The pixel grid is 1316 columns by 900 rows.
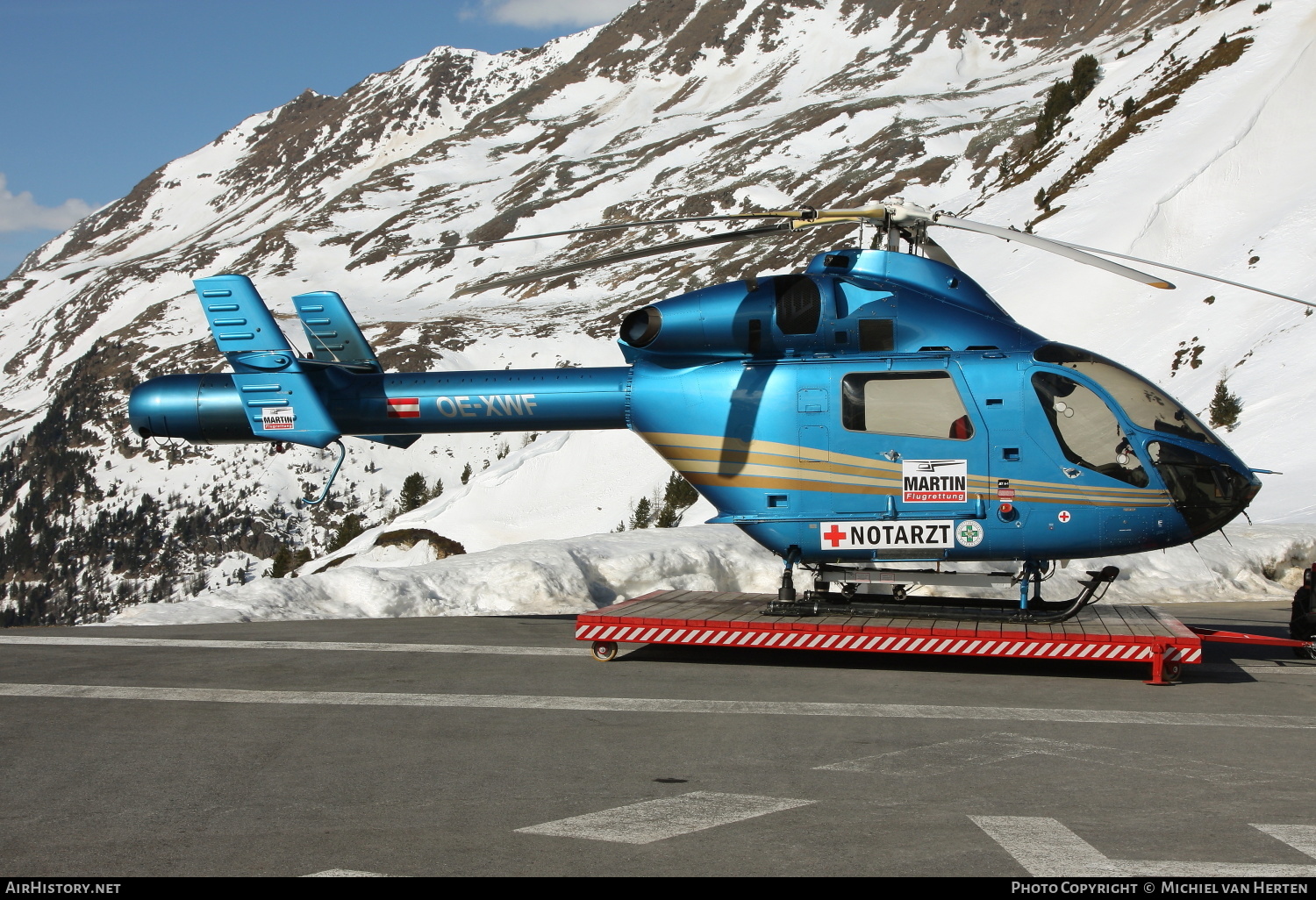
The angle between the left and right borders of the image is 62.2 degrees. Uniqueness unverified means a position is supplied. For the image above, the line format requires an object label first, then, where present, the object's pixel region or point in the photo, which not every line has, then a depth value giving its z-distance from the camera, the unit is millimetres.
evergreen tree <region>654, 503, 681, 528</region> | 43441
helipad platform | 10359
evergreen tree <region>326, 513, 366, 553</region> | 72562
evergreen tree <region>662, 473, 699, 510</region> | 48062
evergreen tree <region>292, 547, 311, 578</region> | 78375
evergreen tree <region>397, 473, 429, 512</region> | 81062
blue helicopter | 11188
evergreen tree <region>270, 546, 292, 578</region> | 74250
